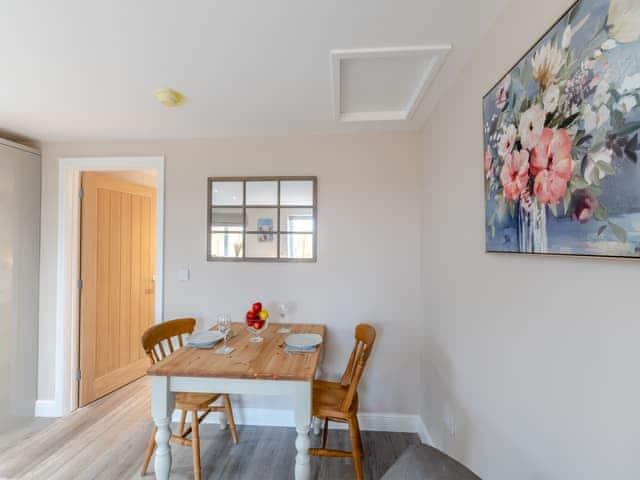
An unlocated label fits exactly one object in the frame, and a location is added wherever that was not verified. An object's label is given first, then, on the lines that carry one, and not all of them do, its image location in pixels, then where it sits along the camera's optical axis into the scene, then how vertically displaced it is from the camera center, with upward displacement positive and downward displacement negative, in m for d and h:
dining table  1.46 -0.69
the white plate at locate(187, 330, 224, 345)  1.88 -0.59
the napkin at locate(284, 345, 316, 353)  1.79 -0.62
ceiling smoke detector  1.78 +0.94
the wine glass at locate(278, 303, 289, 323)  2.36 -0.50
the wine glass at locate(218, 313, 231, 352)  1.99 -0.53
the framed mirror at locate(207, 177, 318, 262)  2.45 +0.25
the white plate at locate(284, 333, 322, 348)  1.82 -0.59
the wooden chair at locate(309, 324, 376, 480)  1.71 -0.95
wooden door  2.65 -0.32
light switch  2.50 -0.22
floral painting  0.64 +0.29
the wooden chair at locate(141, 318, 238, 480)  1.72 -0.95
